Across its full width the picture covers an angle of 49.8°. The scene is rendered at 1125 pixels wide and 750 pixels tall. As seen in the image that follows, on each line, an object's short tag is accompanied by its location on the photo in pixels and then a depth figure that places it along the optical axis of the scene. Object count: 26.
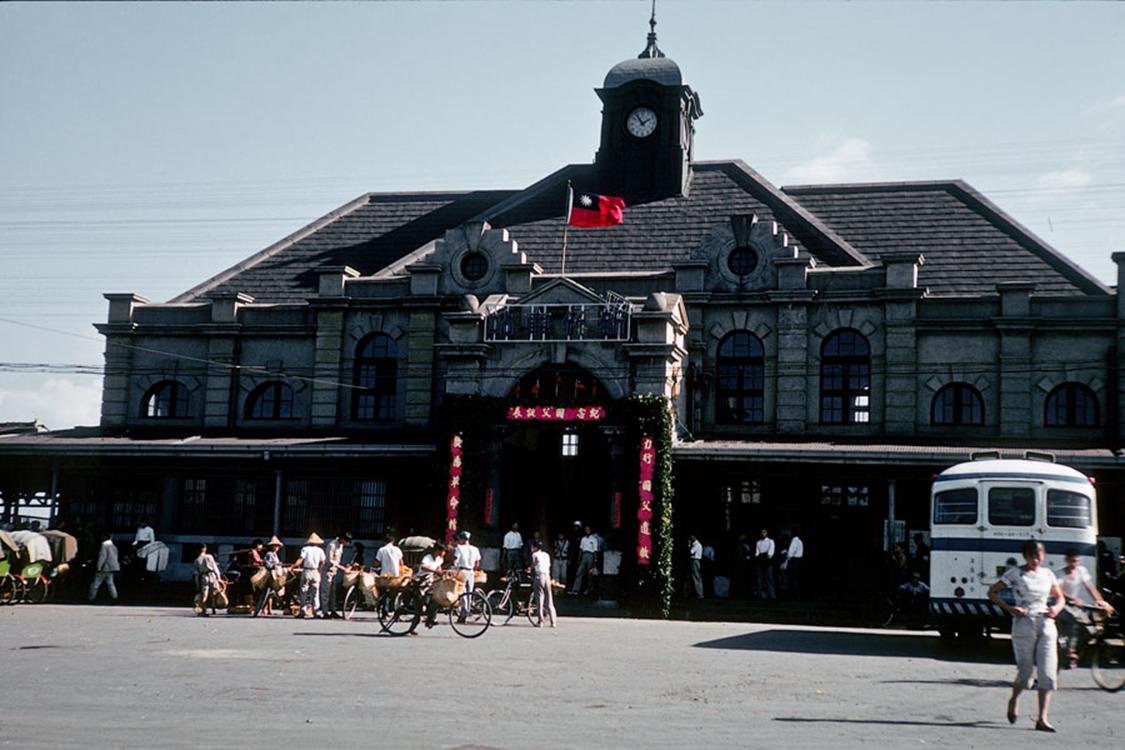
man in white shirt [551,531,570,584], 30.45
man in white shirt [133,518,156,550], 33.06
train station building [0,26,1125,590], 30.73
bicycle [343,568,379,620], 25.34
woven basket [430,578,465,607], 21.27
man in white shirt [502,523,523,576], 29.67
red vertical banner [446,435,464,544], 30.70
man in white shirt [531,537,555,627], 23.70
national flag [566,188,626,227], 34.16
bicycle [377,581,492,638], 21.34
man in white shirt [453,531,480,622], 22.64
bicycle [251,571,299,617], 26.31
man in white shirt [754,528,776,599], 29.27
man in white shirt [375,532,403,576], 24.92
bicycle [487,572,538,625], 24.95
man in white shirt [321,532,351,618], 25.54
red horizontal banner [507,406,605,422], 29.97
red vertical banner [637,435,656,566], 28.95
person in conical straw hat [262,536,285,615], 26.27
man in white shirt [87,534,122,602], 29.89
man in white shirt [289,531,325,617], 25.30
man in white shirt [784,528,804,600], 29.14
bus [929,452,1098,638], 20.64
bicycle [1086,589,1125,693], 15.23
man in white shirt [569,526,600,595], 29.83
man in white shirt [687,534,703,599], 29.78
